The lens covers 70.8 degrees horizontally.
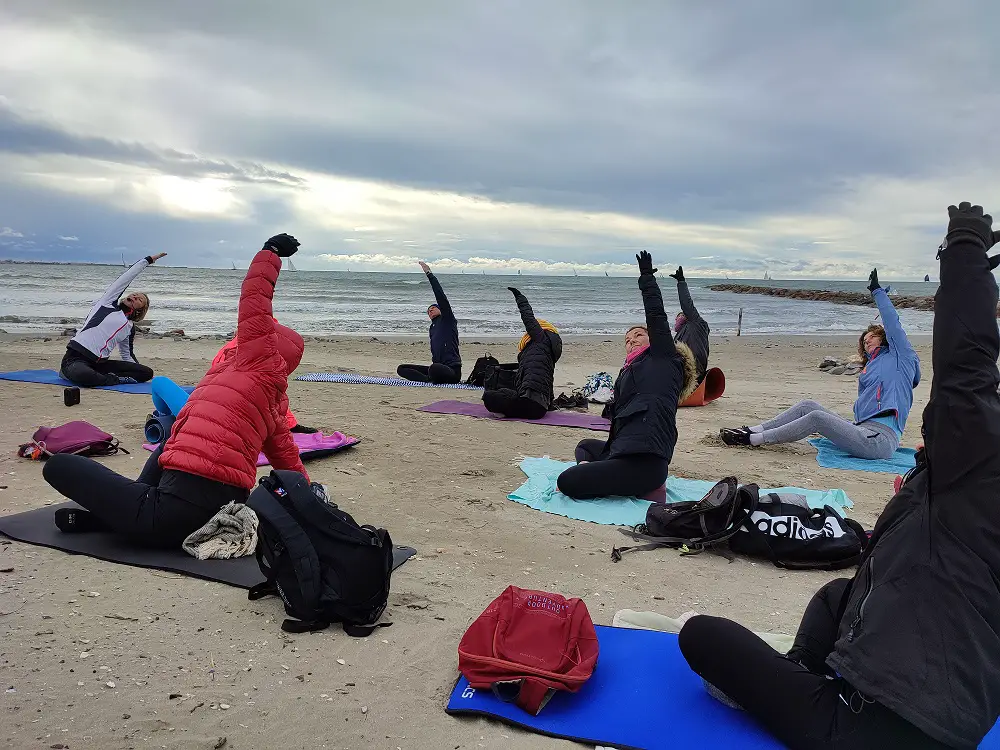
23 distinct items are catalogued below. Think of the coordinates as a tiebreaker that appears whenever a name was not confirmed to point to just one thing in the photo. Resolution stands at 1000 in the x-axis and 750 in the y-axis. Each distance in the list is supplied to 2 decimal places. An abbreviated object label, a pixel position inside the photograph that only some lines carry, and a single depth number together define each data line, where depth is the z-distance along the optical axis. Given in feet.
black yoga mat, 12.34
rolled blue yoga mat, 19.06
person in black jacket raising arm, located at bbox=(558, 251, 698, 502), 17.06
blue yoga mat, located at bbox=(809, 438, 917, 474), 21.99
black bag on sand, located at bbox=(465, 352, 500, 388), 35.97
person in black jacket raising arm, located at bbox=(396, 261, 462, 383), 35.94
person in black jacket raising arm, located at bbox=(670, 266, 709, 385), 25.41
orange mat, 31.81
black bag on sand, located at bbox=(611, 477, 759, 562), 14.70
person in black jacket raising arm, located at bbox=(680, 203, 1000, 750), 6.66
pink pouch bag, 19.22
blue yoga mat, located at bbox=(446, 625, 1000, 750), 8.39
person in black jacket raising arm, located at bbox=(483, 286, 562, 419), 27.73
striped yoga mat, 35.19
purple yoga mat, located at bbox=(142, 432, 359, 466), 20.54
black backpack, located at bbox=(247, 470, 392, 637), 10.72
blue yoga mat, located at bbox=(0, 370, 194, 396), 30.35
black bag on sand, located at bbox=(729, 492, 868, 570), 14.12
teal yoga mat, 16.90
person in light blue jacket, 21.97
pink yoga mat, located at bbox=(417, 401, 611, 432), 27.66
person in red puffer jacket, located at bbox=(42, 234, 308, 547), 12.50
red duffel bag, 9.11
